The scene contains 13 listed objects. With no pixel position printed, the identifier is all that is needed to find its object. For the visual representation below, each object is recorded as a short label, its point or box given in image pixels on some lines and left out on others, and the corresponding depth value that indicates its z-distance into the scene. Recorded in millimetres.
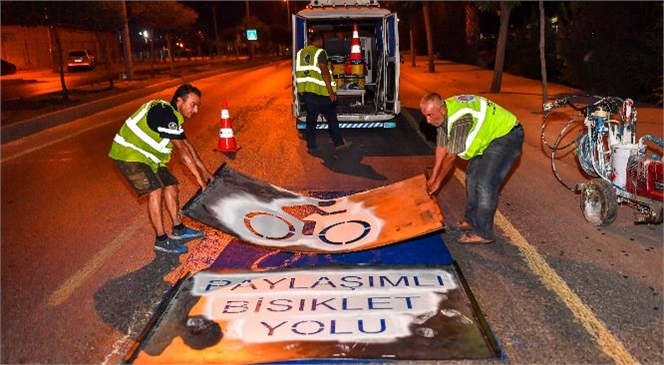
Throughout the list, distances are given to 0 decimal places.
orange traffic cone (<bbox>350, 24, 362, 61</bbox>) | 12781
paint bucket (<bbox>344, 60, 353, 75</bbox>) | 12812
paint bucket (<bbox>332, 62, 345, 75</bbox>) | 13055
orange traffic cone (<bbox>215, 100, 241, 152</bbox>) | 9898
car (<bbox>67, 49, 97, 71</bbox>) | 43831
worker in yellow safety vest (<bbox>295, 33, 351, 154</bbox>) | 9547
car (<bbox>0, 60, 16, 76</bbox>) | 41250
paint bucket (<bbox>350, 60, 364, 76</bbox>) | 12734
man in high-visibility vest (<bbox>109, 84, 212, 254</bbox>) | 5129
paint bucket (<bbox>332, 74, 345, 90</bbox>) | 12905
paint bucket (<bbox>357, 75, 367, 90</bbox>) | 12734
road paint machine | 5336
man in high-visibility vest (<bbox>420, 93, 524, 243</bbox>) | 5051
